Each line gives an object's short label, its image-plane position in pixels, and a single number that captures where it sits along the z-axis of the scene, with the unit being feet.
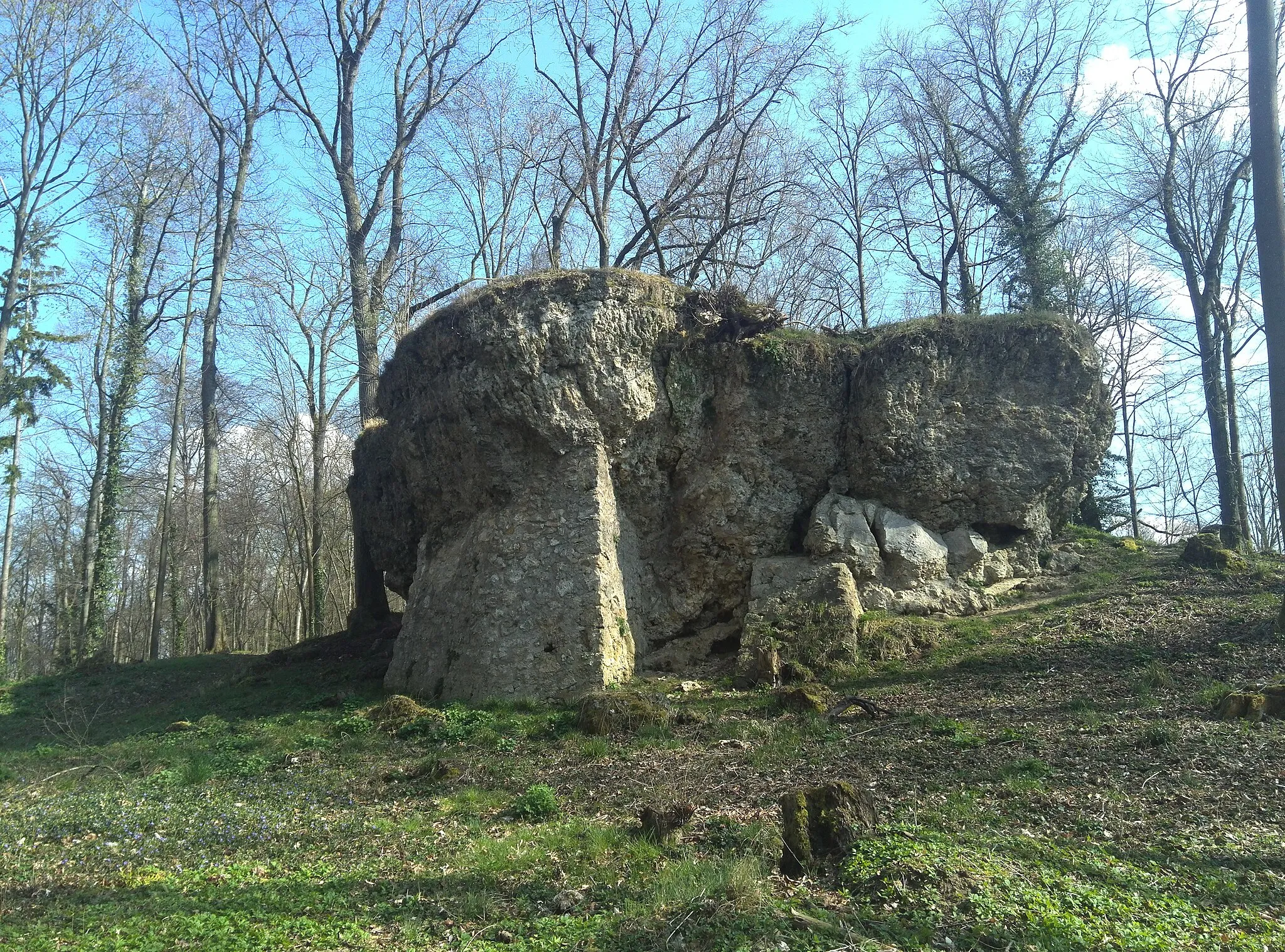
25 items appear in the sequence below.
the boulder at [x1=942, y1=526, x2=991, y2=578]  43.50
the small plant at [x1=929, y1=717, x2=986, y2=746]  25.95
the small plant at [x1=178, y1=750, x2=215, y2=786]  28.09
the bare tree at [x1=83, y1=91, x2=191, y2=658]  66.23
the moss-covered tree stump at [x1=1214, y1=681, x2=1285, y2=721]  25.99
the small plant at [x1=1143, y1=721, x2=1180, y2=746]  24.45
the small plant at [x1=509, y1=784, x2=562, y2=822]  23.24
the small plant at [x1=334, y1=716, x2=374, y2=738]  33.76
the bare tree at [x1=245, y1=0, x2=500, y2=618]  60.85
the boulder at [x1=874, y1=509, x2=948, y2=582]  42.14
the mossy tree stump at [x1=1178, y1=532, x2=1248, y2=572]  43.19
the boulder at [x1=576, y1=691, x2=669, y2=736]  30.58
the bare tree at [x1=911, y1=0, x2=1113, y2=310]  61.77
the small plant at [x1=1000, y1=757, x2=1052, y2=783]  22.75
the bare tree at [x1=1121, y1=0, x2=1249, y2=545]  59.47
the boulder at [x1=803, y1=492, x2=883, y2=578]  41.34
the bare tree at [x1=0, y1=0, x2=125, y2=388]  59.21
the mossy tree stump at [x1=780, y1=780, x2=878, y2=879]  18.13
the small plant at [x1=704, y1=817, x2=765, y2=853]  19.39
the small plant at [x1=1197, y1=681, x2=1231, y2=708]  27.86
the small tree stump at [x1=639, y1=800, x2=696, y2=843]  20.43
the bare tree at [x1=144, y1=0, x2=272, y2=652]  68.18
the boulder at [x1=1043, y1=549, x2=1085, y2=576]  45.80
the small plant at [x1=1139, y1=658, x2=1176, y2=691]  30.22
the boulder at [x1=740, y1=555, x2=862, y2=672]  36.58
